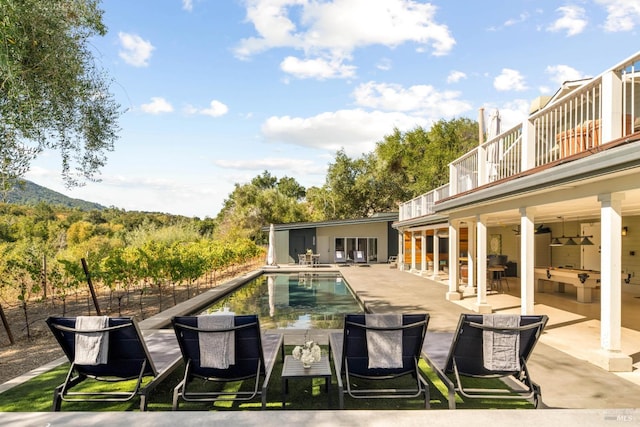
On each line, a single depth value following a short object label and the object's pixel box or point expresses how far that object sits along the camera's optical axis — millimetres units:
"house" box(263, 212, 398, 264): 26016
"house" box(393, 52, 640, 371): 4527
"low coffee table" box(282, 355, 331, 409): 3701
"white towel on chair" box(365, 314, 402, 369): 3732
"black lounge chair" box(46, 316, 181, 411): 3646
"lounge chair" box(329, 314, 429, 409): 3715
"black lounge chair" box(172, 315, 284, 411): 3637
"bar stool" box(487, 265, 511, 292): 12155
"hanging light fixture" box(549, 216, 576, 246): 12420
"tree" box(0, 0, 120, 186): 5625
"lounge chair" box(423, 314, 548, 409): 3572
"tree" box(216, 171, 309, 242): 38531
